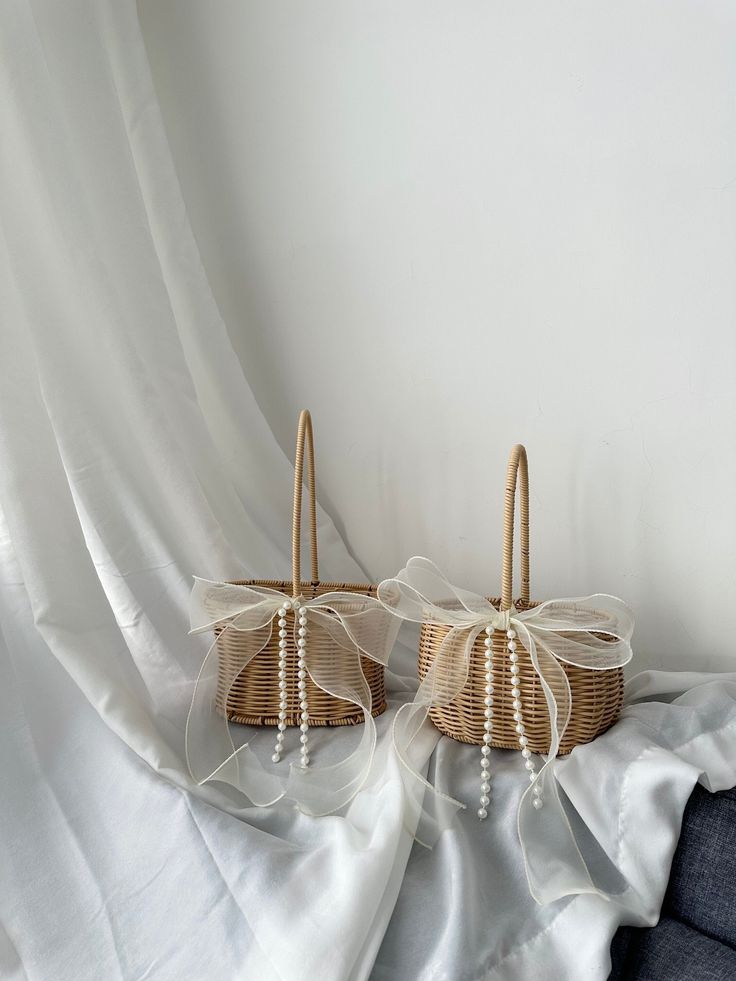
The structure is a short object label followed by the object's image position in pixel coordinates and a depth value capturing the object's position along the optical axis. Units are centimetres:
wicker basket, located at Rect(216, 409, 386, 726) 123
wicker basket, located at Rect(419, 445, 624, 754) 106
